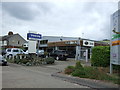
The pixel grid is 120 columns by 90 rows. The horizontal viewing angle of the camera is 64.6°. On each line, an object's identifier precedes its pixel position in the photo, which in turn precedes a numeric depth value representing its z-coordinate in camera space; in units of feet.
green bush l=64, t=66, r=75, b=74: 23.12
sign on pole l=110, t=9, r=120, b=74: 20.49
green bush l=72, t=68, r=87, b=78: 19.59
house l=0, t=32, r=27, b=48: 119.11
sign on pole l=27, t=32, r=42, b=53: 41.71
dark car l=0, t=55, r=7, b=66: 36.62
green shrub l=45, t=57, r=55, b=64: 39.69
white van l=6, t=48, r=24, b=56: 65.57
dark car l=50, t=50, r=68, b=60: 54.95
